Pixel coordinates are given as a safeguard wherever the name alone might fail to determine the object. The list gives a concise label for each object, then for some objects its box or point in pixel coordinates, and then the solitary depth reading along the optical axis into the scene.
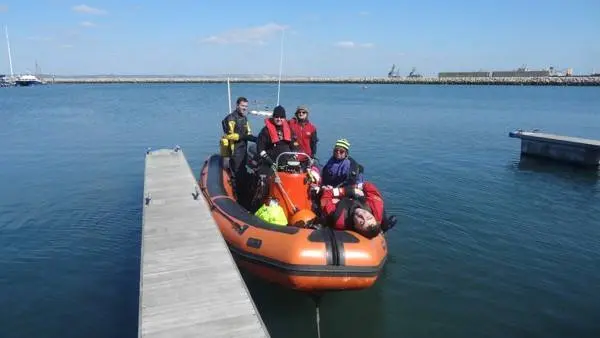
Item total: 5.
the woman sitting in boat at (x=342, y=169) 6.81
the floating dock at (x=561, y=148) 14.38
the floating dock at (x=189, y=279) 4.08
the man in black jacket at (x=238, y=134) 8.89
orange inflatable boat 5.13
